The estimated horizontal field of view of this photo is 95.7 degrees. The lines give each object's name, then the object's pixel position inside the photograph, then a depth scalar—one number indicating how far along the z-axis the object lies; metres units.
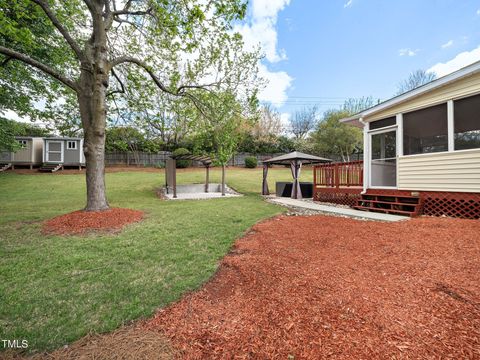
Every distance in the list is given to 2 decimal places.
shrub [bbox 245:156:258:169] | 23.52
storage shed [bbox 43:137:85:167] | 17.77
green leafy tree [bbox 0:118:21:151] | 10.85
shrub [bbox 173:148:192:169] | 20.58
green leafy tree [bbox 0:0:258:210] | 5.55
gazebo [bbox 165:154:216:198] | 10.55
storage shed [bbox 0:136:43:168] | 17.34
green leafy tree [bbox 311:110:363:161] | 23.00
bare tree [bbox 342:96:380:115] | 28.94
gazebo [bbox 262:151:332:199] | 10.12
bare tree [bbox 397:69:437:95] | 26.81
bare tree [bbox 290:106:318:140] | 34.50
